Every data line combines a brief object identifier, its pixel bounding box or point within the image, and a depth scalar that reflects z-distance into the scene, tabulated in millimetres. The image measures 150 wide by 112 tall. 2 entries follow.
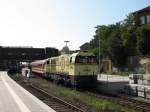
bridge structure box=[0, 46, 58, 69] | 61863
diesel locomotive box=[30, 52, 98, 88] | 13839
